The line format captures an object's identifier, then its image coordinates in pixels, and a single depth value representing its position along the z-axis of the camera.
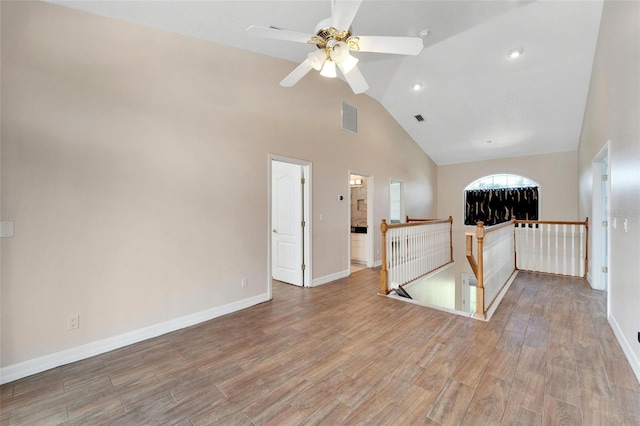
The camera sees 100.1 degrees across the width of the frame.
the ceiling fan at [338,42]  1.89
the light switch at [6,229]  2.02
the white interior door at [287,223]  4.35
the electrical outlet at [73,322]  2.32
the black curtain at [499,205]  7.26
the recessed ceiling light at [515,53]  4.04
